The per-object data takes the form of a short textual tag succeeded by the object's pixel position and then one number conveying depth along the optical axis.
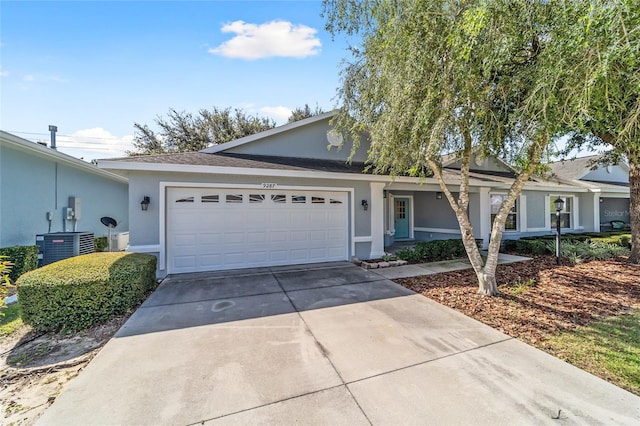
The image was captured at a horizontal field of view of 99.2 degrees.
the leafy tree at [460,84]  4.11
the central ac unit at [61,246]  6.48
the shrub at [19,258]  6.60
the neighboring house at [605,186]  14.79
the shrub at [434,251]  8.80
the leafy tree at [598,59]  3.16
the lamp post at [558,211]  8.38
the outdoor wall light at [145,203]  6.62
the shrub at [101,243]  10.00
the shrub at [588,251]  9.03
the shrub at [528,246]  9.94
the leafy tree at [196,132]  22.69
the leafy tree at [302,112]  23.42
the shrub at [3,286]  3.04
